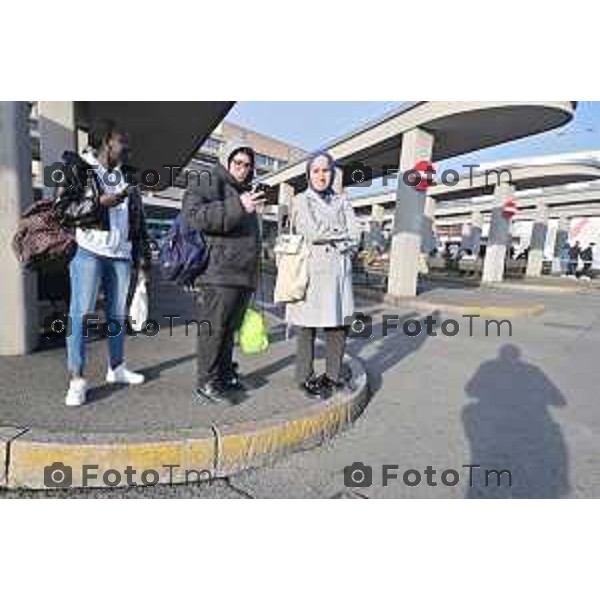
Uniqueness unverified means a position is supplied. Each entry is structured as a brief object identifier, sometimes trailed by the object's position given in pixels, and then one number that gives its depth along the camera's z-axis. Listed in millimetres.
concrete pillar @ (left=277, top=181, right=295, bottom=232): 22078
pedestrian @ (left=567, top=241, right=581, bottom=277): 27969
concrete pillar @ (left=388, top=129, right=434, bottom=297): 10359
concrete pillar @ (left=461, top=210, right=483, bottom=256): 31981
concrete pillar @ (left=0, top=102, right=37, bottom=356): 3799
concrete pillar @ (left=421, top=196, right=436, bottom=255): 20195
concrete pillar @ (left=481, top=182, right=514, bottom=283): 17516
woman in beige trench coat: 3475
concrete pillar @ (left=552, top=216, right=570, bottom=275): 28578
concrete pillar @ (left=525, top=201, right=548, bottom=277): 22250
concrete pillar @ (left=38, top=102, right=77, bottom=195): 6660
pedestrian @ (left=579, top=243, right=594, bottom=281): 25781
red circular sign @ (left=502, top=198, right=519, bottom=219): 17203
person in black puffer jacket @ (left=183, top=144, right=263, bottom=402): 2992
